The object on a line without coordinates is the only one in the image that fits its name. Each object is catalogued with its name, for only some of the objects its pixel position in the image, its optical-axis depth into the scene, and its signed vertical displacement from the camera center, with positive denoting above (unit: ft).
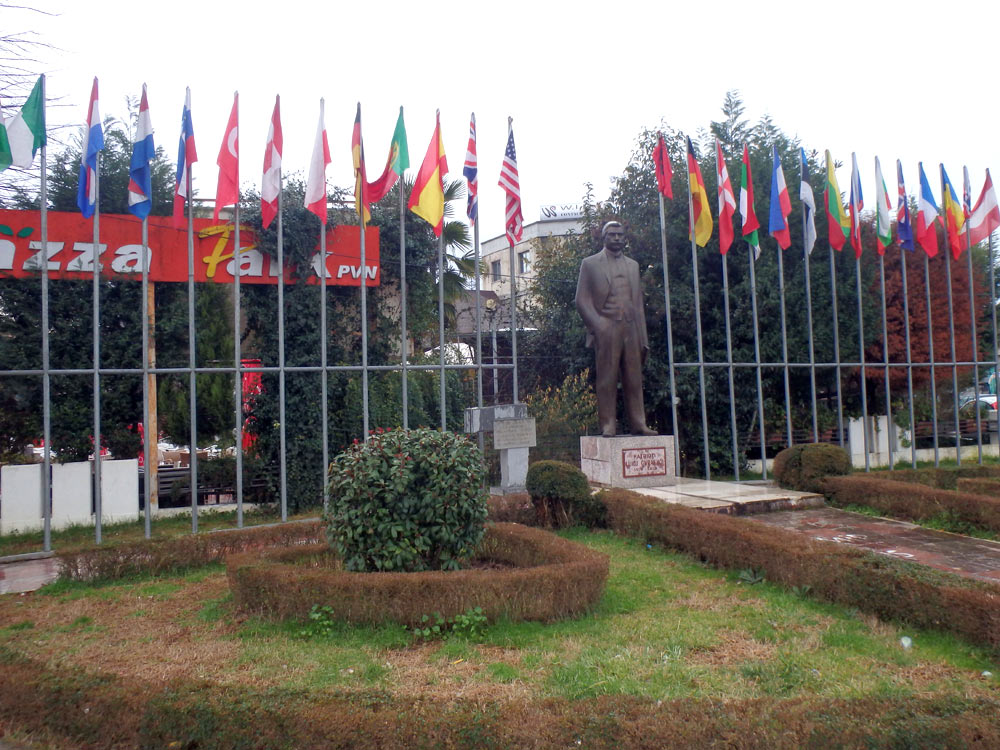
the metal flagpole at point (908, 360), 51.31 +1.75
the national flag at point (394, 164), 37.50 +11.46
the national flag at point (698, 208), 45.52 +10.95
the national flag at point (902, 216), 51.67 +11.27
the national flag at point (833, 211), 48.29 +11.01
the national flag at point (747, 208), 46.78 +10.98
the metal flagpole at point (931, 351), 51.85 +2.37
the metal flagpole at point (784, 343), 47.09 +2.89
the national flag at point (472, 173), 39.14 +11.38
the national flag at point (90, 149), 32.01 +10.71
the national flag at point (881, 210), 50.57 +11.48
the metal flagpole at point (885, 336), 50.71 +3.40
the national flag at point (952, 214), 53.67 +11.78
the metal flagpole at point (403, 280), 37.11 +5.93
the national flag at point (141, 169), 33.14 +10.20
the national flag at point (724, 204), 46.14 +11.09
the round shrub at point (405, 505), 20.70 -2.73
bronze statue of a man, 41.45 +4.02
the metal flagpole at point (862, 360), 49.76 +1.79
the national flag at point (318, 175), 36.01 +10.64
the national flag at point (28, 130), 30.63 +11.16
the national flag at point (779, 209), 46.78 +10.99
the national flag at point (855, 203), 49.78 +11.82
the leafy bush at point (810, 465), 38.22 -3.70
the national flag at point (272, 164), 35.45 +10.96
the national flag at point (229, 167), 34.32 +10.51
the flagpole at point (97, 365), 31.37 +1.91
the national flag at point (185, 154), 33.65 +11.00
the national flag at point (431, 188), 37.88 +10.35
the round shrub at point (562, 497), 32.09 -4.05
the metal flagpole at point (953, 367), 52.60 +1.27
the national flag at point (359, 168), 36.76 +11.04
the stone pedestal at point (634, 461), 40.57 -3.41
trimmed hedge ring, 18.67 -4.58
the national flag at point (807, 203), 47.93 +11.55
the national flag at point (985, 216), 53.16 +11.42
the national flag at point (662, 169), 45.50 +13.10
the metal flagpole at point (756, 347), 46.64 +2.68
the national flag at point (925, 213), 51.56 +11.41
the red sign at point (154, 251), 42.65 +9.06
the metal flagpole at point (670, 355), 44.09 +2.26
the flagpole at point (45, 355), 30.68 +2.34
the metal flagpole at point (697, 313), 45.24 +4.69
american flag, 40.55 +10.94
